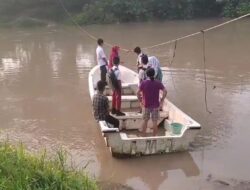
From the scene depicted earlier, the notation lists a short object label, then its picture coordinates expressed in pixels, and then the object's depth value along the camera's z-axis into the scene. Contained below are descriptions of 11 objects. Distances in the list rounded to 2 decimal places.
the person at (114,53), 11.01
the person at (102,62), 11.48
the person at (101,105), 8.37
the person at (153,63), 9.77
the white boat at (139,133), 7.92
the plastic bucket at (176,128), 8.74
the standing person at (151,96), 8.30
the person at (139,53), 10.23
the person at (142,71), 9.84
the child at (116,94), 9.74
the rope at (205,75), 12.61
